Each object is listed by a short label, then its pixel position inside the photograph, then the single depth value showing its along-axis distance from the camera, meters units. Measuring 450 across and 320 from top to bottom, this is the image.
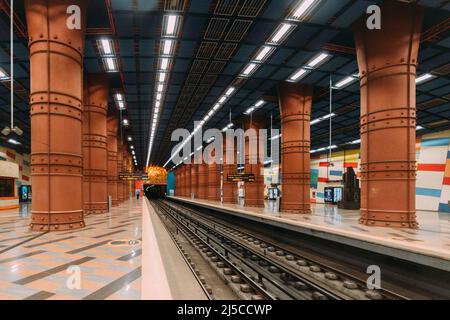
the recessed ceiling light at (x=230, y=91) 18.53
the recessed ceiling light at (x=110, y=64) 14.10
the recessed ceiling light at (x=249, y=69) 14.87
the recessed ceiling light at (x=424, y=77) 14.94
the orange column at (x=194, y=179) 47.03
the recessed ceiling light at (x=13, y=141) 31.12
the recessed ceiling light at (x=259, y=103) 21.08
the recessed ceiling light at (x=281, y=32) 11.02
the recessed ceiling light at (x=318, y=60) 13.53
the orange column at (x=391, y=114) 10.30
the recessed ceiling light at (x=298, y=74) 15.56
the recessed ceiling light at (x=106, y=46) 12.28
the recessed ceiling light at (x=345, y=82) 15.92
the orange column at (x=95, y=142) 15.93
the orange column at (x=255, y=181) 25.69
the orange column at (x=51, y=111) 8.92
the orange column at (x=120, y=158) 32.90
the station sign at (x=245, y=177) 22.89
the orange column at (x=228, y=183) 31.64
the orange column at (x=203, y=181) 41.22
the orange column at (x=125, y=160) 40.50
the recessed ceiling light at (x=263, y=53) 12.91
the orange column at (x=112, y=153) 23.62
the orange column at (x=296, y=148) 18.00
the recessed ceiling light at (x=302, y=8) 9.50
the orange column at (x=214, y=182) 36.82
